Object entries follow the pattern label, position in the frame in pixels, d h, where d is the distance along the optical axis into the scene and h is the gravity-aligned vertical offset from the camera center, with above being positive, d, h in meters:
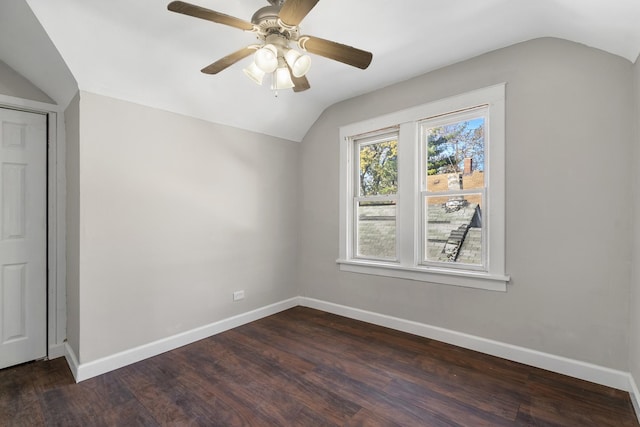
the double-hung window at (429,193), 2.58 +0.20
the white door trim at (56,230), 2.59 -0.15
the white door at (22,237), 2.39 -0.20
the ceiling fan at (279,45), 1.43 +0.95
